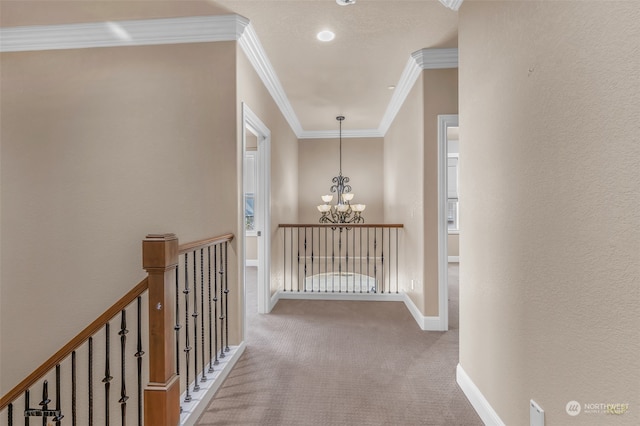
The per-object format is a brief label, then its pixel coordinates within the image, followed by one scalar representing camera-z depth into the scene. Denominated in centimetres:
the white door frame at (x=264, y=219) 366
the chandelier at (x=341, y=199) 473
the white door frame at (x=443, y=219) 314
